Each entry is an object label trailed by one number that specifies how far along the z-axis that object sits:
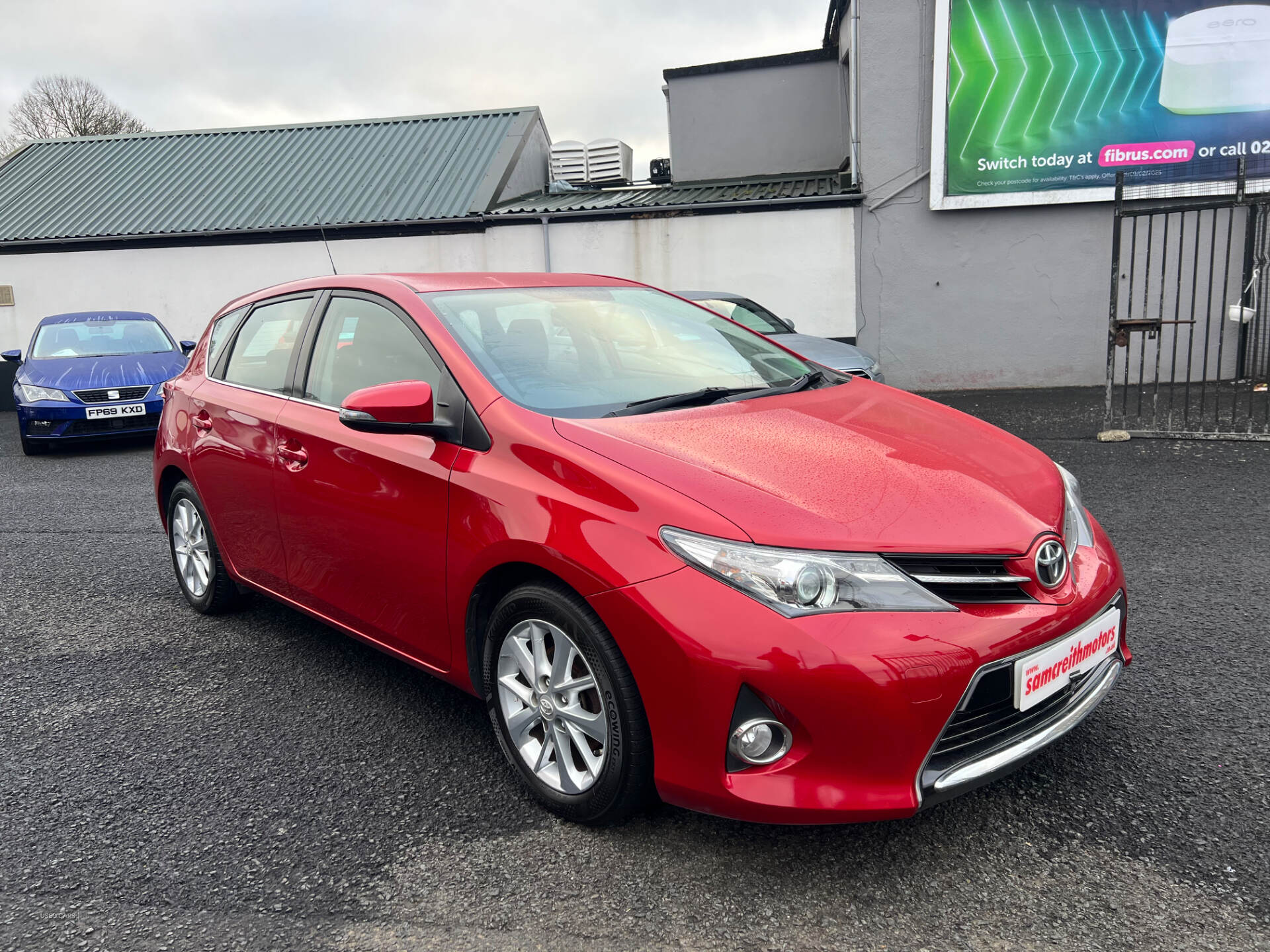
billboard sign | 10.95
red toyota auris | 2.12
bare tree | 39.09
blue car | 9.89
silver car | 8.53
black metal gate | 10.75
